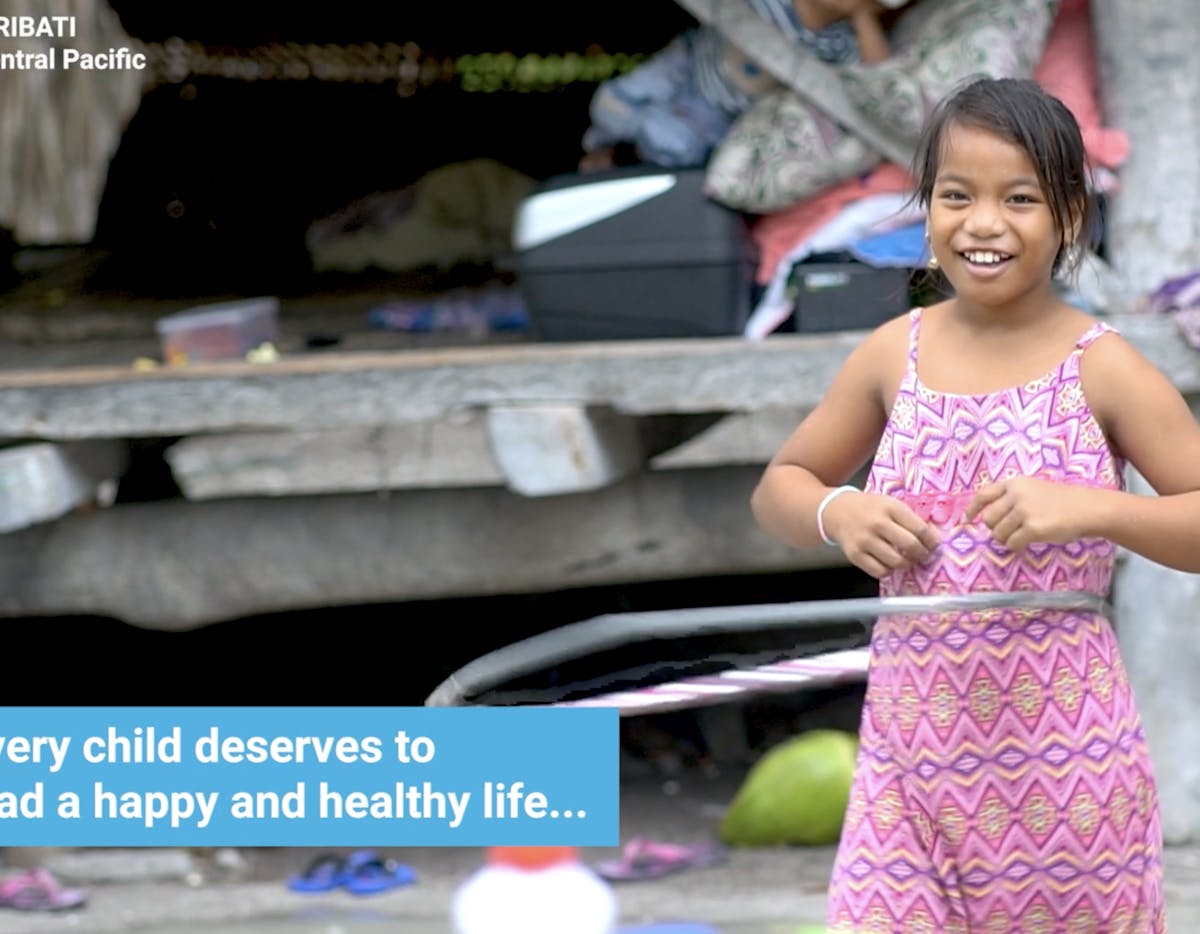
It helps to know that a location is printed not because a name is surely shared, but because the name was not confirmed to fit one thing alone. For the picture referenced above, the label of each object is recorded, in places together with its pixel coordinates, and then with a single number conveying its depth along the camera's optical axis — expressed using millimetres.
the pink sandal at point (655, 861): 9643
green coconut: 10020
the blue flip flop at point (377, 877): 9559
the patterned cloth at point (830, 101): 8605
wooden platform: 8866
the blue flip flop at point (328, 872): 9605
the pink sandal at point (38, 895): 9428
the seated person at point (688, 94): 9189
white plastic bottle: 7502
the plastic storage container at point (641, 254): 8966
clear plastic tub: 9958
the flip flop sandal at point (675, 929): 8382
